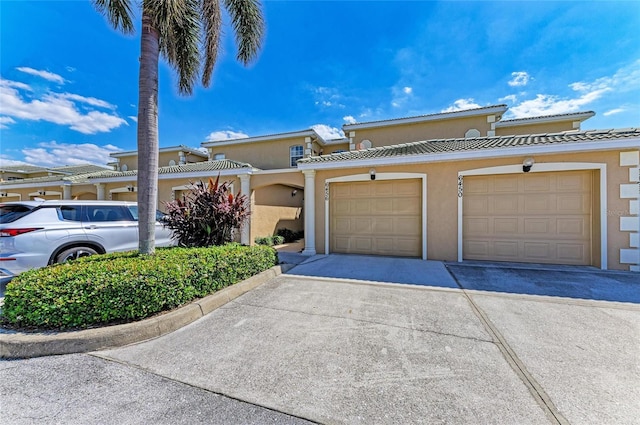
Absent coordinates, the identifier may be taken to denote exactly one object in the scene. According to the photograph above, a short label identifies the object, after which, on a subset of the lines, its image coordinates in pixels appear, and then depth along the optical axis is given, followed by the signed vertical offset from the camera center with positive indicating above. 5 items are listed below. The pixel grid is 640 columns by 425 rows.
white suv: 4.73 -0.42
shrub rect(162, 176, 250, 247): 5.89 -0.10
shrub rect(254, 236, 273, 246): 11.05 -1.27
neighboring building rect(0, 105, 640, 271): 6.28 +0.43
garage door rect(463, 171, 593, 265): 6.69 -0.13
